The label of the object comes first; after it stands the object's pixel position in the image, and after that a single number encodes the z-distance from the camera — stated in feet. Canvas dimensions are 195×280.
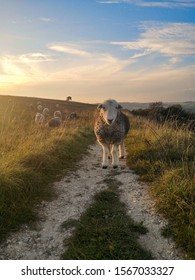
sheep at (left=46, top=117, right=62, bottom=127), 46.53
